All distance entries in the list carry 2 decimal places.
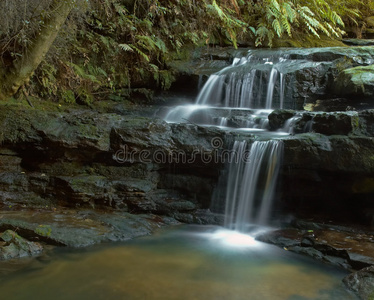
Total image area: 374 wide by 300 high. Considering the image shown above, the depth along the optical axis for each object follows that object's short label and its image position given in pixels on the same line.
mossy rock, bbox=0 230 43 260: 3.83
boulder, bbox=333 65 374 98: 7.04
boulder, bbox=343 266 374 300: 3.32
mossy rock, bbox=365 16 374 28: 13.03
